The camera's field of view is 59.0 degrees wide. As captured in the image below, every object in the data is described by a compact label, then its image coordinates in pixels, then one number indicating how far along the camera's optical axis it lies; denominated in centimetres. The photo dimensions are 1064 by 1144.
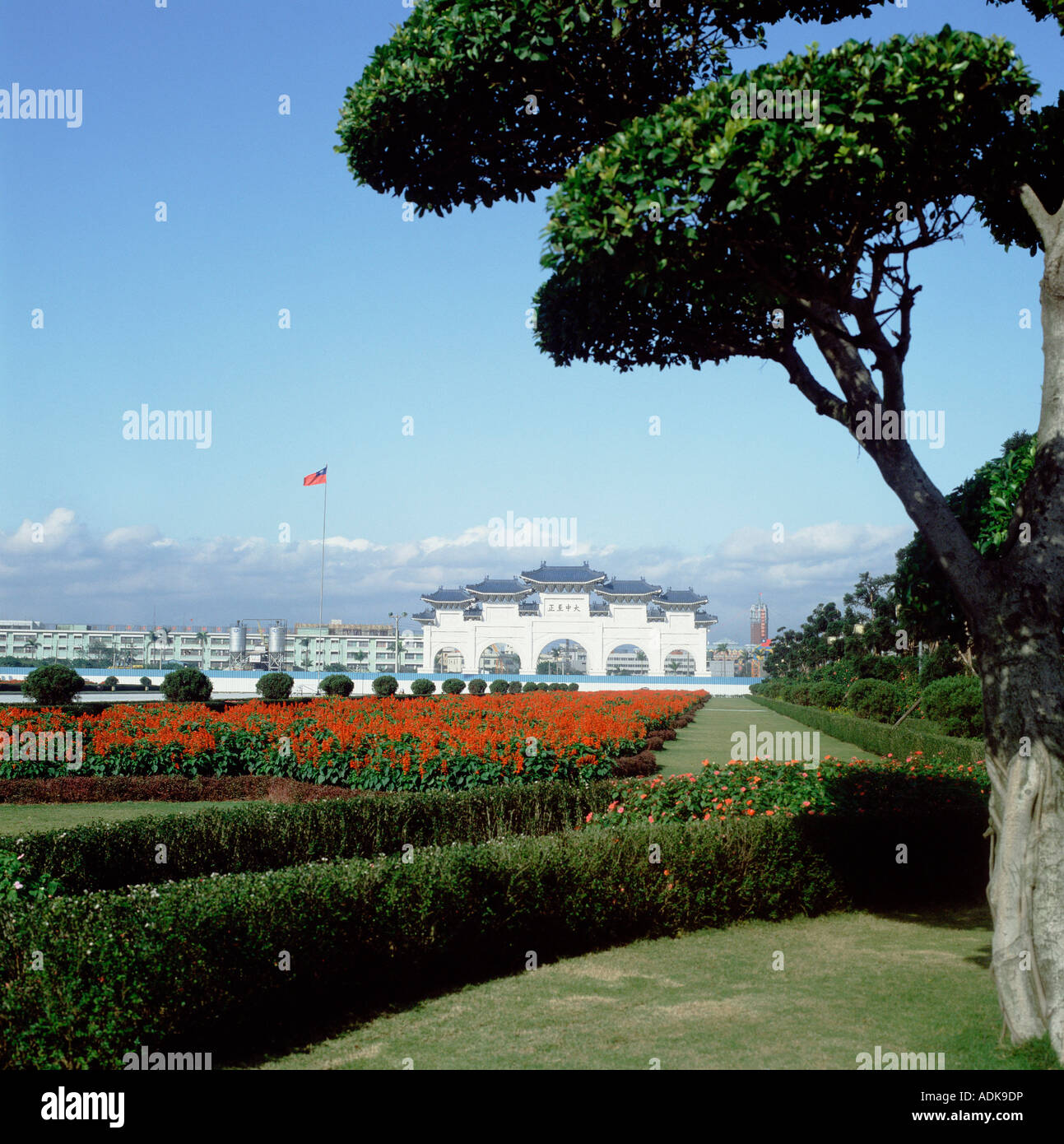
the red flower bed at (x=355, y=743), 1161
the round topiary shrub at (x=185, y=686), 2577
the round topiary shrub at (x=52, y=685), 2320
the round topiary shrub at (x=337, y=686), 3522
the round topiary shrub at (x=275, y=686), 3025
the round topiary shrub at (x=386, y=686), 4031
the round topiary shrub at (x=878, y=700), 2678
